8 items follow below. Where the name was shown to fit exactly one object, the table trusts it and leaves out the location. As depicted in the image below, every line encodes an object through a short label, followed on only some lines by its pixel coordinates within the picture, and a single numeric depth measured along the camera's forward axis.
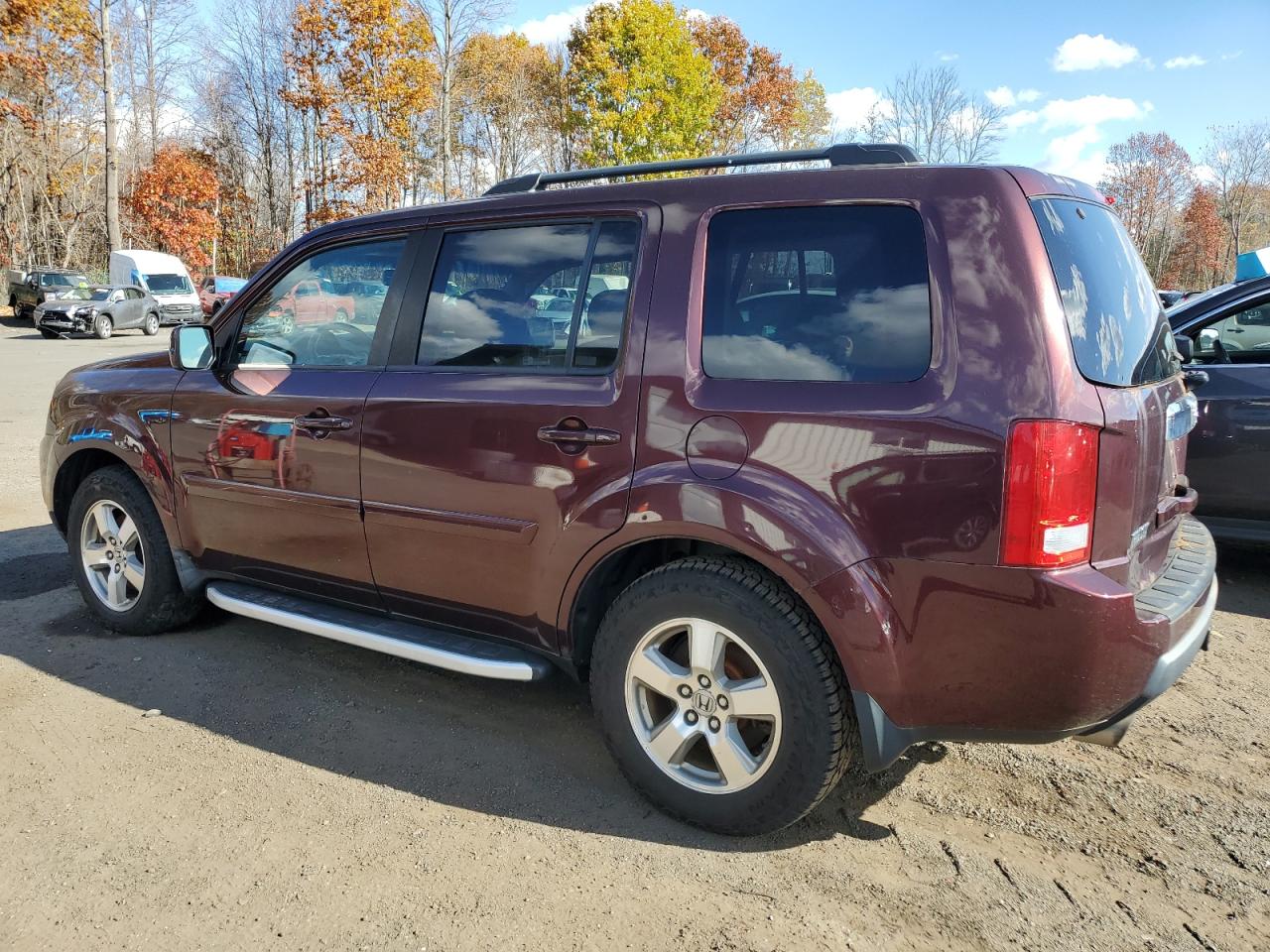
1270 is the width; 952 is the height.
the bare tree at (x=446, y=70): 27.45
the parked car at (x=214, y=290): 31.91
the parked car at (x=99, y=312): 24.69
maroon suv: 2.27
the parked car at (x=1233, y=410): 4.88
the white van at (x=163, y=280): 29.73
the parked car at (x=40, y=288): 27.28
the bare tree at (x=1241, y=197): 43.56
